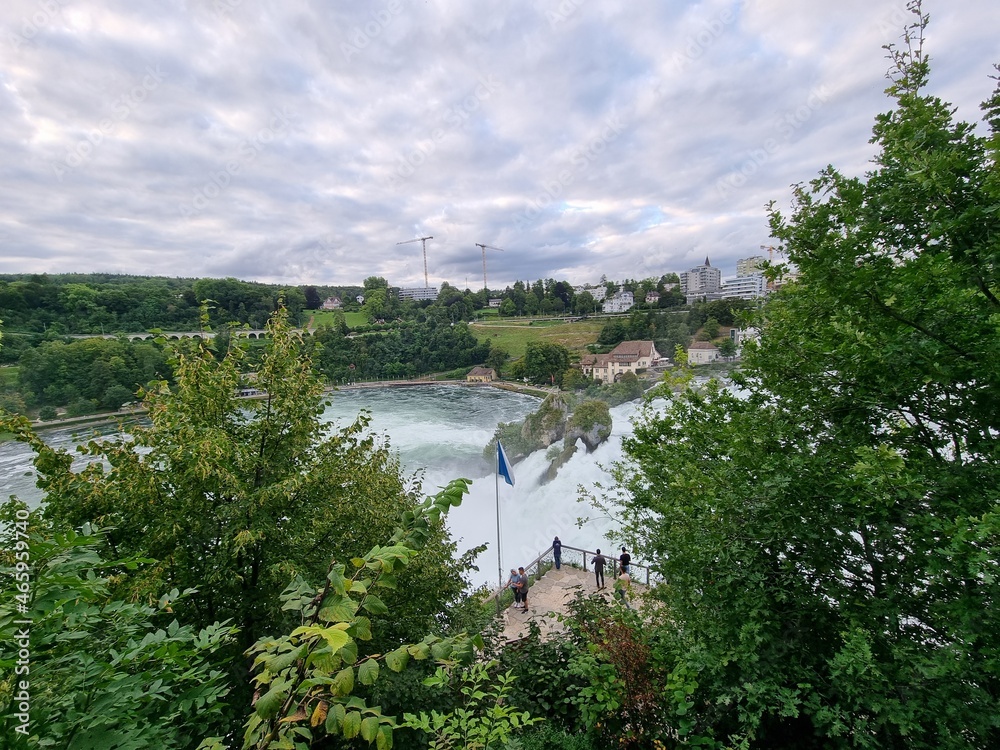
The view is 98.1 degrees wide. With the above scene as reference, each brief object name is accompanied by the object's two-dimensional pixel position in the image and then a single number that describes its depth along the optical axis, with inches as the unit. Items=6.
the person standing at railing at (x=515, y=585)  381.4
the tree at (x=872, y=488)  104.7
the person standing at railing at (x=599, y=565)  402.2
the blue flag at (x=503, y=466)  513.8
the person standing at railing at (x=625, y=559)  394.3
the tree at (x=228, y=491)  160.7
